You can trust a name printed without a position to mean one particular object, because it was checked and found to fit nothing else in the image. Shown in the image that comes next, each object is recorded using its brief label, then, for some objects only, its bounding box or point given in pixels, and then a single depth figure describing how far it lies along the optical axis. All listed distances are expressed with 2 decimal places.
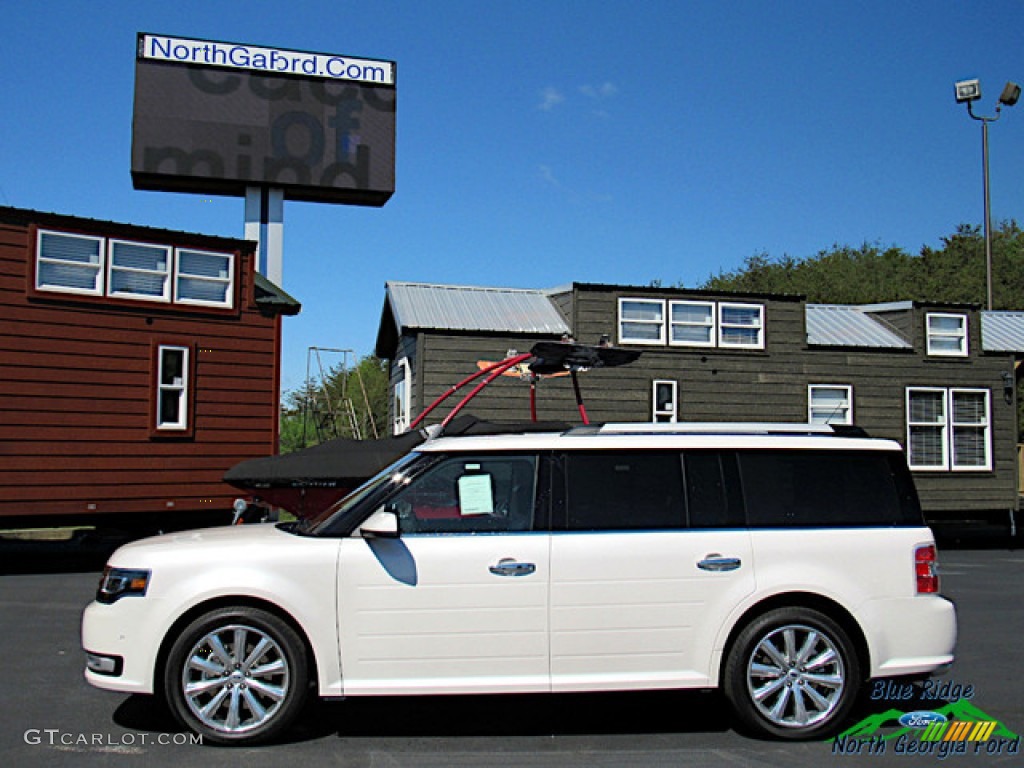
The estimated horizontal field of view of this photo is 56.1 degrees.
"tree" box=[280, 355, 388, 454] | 43.09
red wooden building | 13.41
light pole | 32.88
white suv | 5.34
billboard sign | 21.91
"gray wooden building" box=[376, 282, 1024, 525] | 17.77
